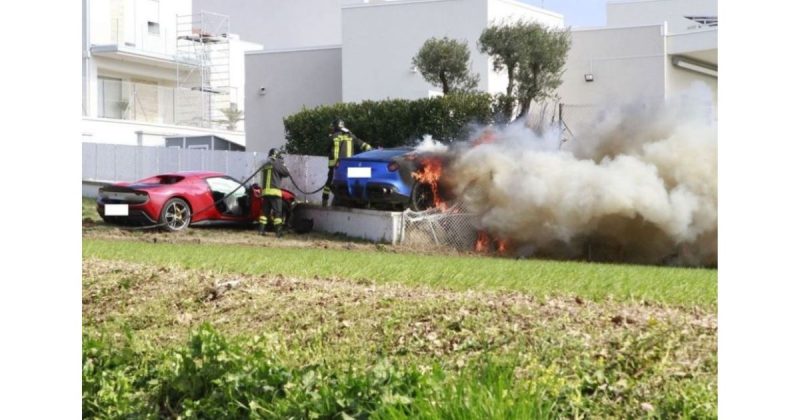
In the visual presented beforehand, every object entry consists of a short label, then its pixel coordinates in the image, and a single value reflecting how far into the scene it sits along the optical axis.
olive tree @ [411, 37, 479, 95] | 29.05
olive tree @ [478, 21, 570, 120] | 28.28
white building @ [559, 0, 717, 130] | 23.69
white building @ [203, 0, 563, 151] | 30.44
